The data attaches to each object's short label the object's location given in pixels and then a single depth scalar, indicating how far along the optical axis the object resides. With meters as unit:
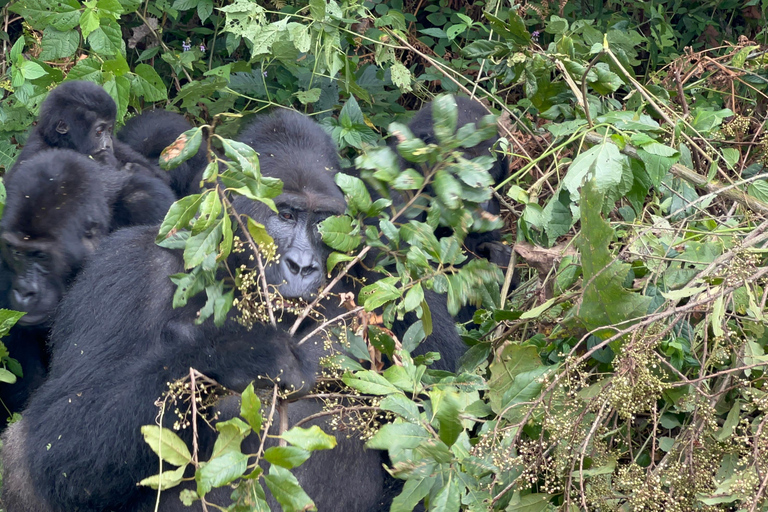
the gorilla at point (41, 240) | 6.07
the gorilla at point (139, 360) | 4.72
